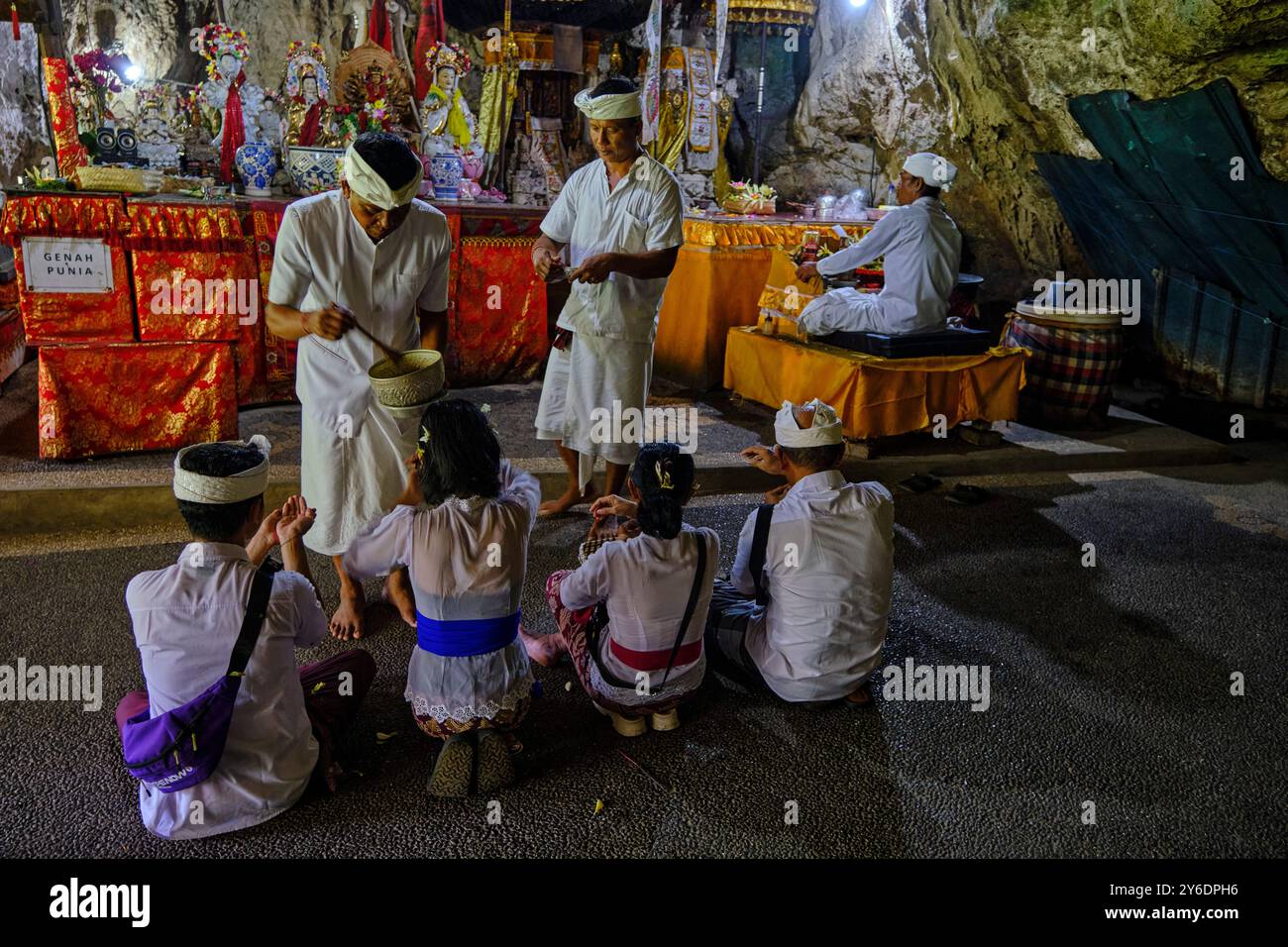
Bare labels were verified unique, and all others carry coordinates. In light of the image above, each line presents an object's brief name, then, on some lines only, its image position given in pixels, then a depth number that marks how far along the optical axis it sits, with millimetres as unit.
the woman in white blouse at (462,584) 2590
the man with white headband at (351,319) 3154
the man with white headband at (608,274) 4145
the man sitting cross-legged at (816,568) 2975
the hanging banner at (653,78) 7855
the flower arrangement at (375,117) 6203
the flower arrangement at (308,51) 6094
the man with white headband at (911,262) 5676
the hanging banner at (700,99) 7961
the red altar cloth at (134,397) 4738
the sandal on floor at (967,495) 5289
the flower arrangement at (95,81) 5430
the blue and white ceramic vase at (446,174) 6383
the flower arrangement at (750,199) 7734
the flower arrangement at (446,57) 6480
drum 6492
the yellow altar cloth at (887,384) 5668
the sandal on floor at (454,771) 2605
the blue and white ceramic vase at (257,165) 5871
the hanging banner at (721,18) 8227
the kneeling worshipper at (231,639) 2246
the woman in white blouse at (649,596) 2783
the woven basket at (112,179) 4926
